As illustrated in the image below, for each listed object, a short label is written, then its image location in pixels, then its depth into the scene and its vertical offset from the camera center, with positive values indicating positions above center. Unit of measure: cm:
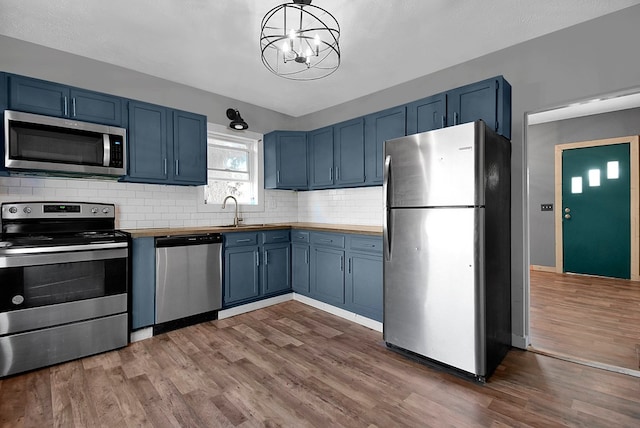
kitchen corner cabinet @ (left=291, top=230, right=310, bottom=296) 385 -62
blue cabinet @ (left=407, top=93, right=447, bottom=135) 282 +94
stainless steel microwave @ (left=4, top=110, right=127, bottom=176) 240 +58
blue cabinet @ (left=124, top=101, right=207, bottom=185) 303 +72
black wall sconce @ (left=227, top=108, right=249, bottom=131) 389 +117
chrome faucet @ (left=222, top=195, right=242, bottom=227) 392 +9
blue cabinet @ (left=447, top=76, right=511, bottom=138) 251 +92
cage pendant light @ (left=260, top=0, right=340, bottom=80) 218 +150
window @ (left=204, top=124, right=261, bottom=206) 401 +62
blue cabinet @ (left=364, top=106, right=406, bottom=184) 319 +87
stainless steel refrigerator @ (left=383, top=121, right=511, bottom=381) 210 -26
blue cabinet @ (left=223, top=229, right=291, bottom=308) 346 -62
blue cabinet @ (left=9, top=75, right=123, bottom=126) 248 +98
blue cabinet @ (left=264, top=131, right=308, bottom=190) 423 +75
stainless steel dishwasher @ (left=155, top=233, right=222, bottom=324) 294 -62
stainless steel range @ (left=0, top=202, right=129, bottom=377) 222 -56
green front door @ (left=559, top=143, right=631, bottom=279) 476 +1
